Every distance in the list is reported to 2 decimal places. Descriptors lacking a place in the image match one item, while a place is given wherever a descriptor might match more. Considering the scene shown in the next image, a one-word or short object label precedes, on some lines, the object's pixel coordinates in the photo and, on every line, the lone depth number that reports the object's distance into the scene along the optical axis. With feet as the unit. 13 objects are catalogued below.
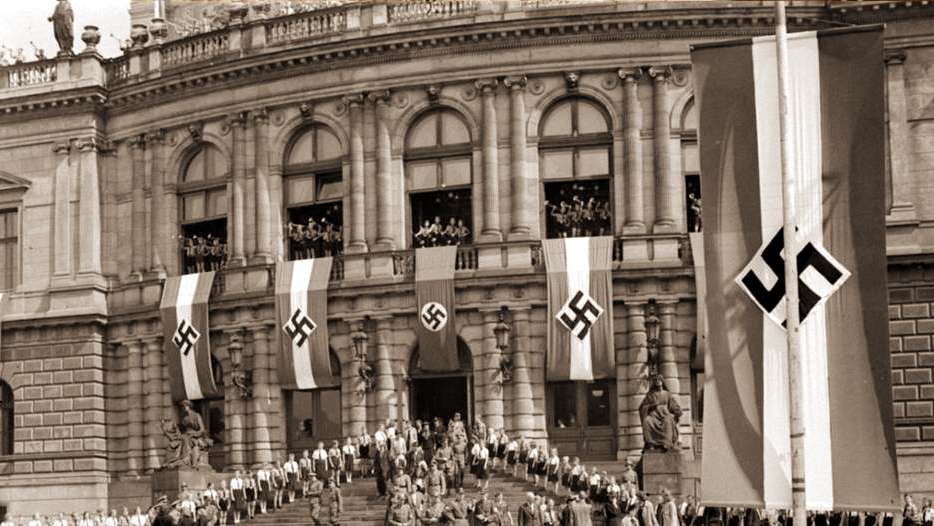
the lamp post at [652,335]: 156.87
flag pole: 62.49
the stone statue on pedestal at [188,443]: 156.35
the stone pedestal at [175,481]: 153.58
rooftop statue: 191.52
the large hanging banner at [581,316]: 156.87
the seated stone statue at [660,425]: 128.77
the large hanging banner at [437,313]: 161.89
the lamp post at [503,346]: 160.86
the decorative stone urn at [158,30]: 195.72
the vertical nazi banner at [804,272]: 62.49
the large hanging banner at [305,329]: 166.50
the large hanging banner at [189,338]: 173.17
